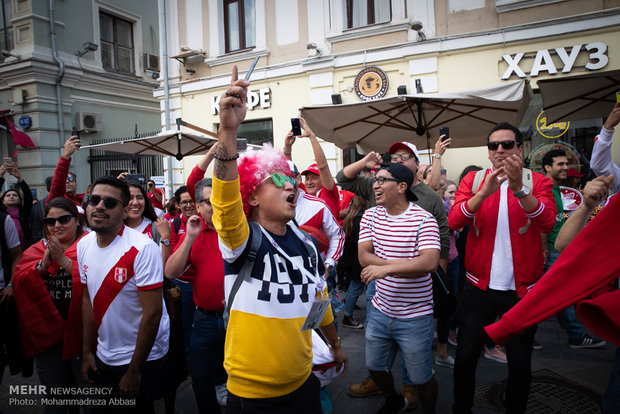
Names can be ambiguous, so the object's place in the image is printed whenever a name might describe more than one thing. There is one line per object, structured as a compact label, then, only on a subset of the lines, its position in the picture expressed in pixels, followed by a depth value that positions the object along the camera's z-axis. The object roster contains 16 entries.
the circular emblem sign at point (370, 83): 9.91
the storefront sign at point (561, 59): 7.91
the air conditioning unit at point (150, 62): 15.41
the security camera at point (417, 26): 9.09
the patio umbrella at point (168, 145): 7.67
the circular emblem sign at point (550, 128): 8.47
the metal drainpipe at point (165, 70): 12.48
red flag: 11.37
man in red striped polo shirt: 2.91
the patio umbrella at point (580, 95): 4.18
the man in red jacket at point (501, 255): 2.78
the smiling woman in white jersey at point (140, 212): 3.75
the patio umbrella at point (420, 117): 4.71
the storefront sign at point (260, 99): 11.37
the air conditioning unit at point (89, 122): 14.12
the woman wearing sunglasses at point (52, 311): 2.78
